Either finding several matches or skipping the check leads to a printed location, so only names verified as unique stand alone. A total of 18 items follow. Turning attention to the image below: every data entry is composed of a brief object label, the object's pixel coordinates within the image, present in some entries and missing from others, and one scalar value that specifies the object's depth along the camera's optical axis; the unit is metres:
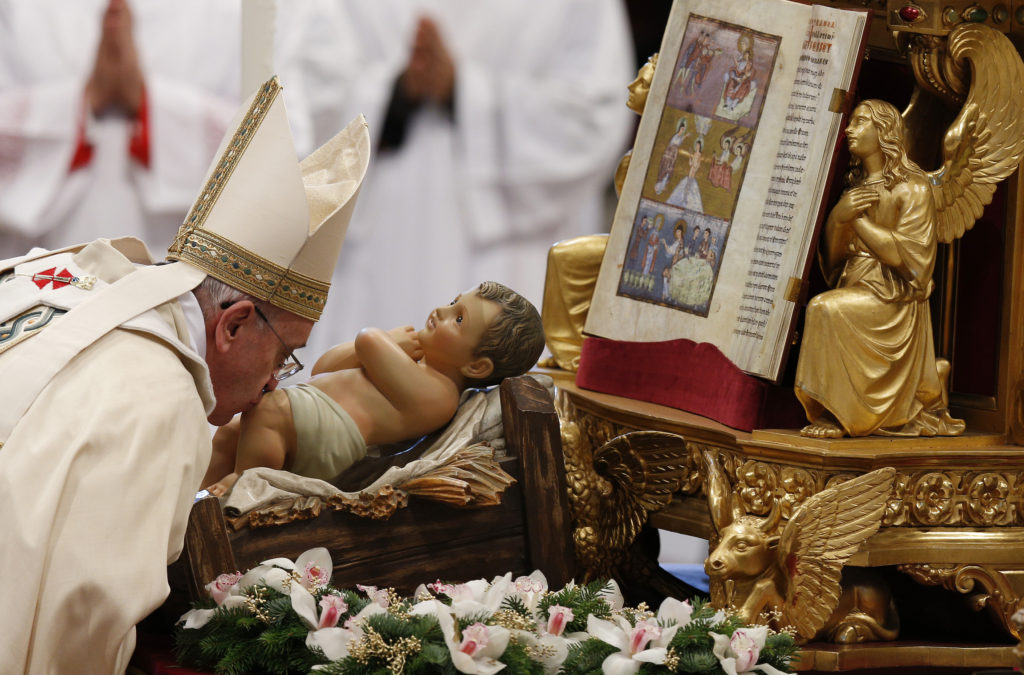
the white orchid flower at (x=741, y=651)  10.42
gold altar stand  10.77
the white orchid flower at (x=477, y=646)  10.35
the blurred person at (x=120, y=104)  12.75
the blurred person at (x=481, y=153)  13.83
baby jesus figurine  10.82
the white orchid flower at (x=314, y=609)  10.45
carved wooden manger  10.58
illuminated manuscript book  10.88
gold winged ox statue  10.71
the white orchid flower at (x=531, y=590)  10.57
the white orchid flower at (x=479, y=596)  10.46
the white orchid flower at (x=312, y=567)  10.53
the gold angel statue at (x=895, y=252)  10.80
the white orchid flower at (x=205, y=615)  10.50
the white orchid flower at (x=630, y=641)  10.41
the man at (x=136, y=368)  10.29
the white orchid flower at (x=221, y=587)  10.52
